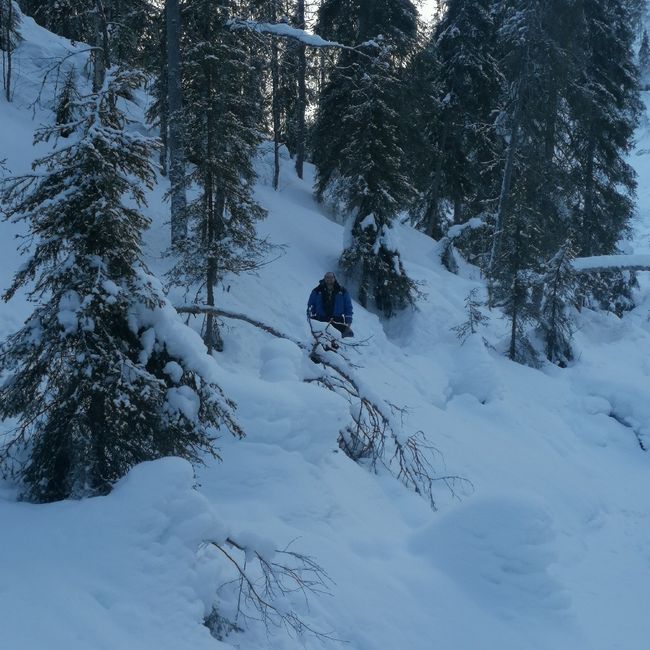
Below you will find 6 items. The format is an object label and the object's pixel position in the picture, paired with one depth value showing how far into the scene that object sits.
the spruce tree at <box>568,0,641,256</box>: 20.88
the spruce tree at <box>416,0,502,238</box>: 21.59
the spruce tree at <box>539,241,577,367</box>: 15.17
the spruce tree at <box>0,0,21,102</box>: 18.53
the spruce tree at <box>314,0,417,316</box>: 15.14
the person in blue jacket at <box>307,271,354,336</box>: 10.05
